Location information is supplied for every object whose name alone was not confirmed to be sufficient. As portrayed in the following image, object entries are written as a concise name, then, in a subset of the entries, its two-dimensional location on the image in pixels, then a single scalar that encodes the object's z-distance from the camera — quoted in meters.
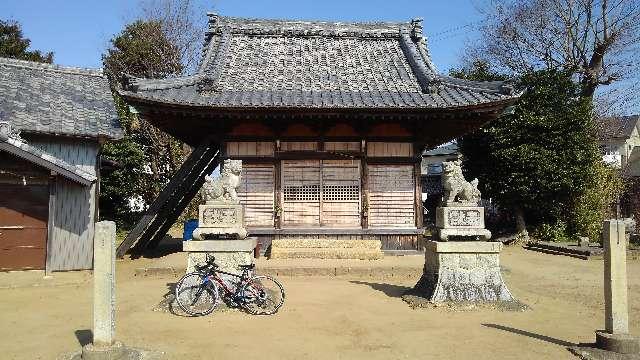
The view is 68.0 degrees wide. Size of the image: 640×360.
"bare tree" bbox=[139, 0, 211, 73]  30.23
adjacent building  12.40
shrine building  13.59
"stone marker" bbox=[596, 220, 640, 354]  5.82
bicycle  8.02
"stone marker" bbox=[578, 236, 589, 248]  17.12
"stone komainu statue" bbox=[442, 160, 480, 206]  9.02
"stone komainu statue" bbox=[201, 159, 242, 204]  8.66
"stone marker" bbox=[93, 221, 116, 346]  5.61
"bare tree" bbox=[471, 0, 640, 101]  25.39
